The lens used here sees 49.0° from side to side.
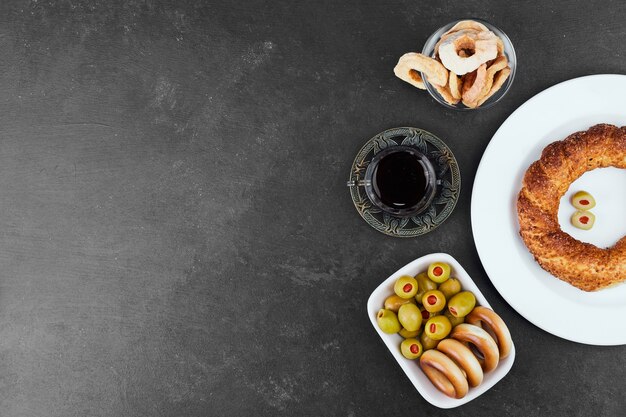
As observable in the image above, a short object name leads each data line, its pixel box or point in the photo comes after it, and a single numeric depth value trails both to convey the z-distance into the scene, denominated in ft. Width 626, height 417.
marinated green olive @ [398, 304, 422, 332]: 2.07
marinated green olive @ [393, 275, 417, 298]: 2.08
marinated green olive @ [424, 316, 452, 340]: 2.06
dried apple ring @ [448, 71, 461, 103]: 2.14
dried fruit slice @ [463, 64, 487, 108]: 2.11
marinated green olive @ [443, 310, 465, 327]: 2.09
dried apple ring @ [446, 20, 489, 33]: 2.19
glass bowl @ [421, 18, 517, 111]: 2.22
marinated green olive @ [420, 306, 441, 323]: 2.12
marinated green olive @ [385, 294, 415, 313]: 2.11
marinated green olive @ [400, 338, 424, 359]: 2.08
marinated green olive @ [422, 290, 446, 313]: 2.06
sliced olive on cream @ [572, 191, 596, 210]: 2.23
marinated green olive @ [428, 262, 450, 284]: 2.08
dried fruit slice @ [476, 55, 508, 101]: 2.13
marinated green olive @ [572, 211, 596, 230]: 2.24
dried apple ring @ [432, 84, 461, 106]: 2.18
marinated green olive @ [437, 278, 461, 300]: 2.09
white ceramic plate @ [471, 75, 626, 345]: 2.23
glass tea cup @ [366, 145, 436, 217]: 2.19
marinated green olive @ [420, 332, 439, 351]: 2.09
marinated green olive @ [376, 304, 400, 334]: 2.08
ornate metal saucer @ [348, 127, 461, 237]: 2.25
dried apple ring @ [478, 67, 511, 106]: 2.16
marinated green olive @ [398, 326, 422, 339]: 2.11
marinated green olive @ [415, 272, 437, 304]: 2.11
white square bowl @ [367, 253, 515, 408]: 2.05
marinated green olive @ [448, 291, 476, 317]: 2.06
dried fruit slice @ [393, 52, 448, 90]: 2.14
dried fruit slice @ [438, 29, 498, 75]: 2.10
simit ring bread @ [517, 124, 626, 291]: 2.17
